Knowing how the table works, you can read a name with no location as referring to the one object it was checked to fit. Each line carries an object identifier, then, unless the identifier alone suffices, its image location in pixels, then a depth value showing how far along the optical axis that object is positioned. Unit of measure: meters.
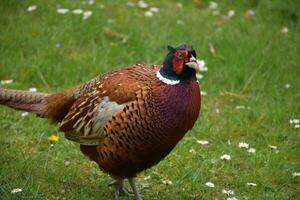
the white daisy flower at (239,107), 12.63
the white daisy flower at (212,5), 16.70
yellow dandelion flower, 11.08
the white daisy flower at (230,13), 16.25
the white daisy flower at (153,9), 16.12
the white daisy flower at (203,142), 11.27
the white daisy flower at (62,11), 15.05
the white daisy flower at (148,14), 15.77
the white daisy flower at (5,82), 12.51
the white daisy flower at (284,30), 15.47
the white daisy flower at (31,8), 15.08
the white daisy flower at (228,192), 9.78
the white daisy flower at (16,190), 9.03
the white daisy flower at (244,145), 11.18
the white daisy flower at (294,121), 11.99
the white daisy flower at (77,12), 14.98
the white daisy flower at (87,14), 14.87
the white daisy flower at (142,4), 16.31
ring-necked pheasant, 8.39
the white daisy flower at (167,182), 10.09
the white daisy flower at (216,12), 16.33
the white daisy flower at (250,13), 16.34
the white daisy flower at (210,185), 9.95
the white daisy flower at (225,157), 10.73
